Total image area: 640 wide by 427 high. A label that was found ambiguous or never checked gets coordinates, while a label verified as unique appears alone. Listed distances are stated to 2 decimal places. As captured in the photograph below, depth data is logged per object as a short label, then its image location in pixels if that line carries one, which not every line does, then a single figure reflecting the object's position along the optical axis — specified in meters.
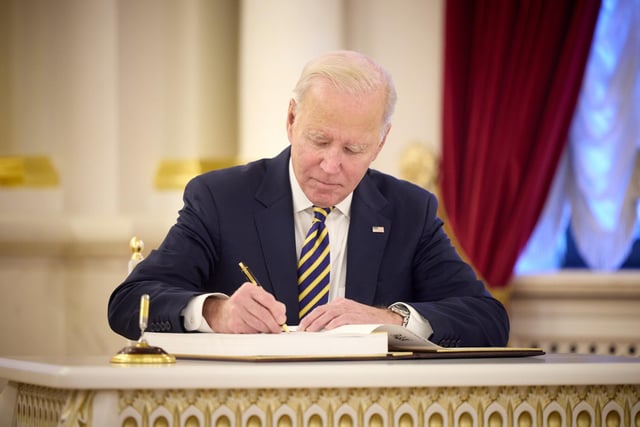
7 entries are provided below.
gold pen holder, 3.55
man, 5.01
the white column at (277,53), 9.56
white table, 3.29
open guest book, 3.73
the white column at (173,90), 10.17
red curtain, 9.64
